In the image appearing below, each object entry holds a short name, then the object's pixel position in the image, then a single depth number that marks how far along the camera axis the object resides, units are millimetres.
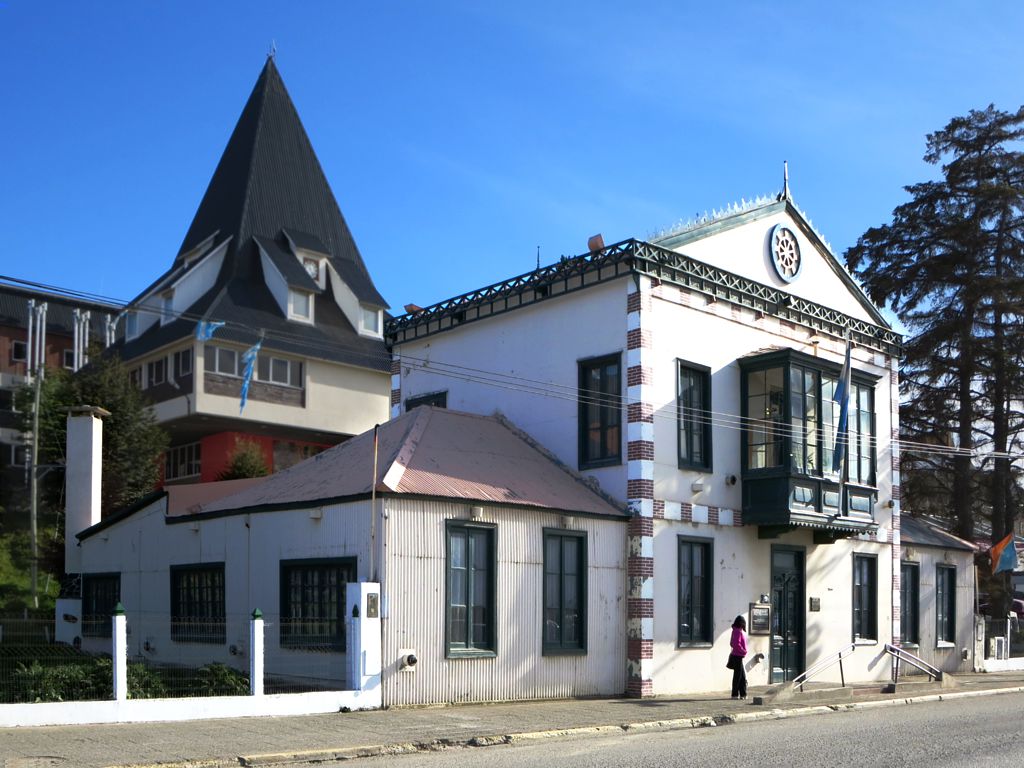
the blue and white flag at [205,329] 21062
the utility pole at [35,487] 33188
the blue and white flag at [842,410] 23484
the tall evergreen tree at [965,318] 34500
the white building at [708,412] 21547
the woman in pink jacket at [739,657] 20438
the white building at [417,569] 17719
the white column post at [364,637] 16781
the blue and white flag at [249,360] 29409
